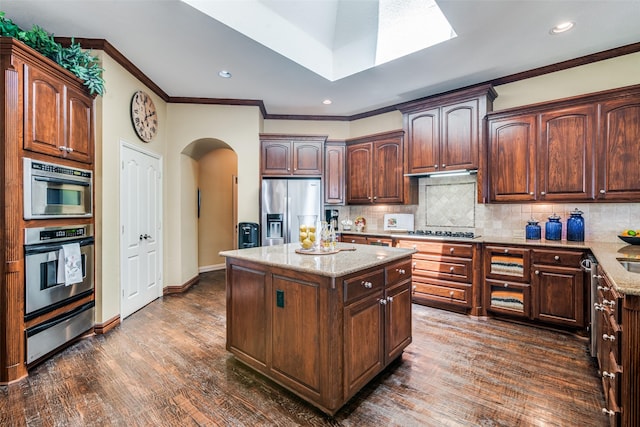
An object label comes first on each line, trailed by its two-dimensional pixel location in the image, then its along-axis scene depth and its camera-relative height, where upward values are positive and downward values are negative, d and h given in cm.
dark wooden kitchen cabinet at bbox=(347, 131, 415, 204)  445 +68
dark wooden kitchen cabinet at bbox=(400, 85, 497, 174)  372 +113
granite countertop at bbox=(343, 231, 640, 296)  140 -34
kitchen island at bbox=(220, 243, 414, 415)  178 -72
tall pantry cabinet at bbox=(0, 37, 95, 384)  219 +49
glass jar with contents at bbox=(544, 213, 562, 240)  334 -19
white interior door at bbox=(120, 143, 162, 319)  345 -20
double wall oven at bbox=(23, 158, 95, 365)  233 -37
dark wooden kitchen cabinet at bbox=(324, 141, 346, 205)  500 +71
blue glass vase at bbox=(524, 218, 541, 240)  347 -22
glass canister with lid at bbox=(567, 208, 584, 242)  321 -17
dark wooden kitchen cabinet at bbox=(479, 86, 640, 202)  288 +68
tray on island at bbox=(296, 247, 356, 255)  235 -32
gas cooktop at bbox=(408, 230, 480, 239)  387 -30
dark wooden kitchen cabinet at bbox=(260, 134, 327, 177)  467 +94
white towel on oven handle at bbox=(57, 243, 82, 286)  254 -45
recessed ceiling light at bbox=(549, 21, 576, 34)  271 +176
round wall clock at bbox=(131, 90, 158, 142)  361 +129
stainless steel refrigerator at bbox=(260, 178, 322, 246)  452 +9
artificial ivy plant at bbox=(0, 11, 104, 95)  238 +149
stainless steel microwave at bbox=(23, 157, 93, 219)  234 +21
